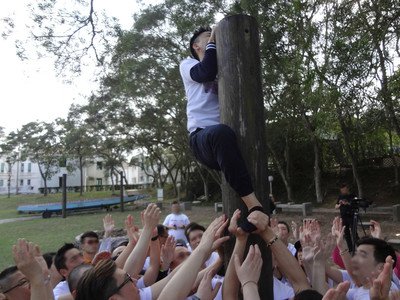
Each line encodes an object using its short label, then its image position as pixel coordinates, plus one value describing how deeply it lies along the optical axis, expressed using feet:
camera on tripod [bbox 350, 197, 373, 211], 26.01
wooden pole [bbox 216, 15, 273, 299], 6.72
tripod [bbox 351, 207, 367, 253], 25.58
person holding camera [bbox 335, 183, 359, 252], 27.48
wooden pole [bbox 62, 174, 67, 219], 67.62
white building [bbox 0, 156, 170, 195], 191.62
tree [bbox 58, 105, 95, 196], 87.04
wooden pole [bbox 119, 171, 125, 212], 74.60
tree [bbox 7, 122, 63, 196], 112.16
